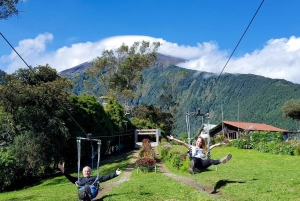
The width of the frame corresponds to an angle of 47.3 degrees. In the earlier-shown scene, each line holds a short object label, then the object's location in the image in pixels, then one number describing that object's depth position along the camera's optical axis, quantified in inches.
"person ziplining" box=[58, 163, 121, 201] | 430.6
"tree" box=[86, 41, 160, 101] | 2591.0
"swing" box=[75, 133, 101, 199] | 445.7
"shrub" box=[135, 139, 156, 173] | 1162.0
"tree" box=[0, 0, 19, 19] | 672.4
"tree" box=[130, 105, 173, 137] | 2704.2
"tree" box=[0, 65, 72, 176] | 1314.0
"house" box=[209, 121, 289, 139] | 2746.1
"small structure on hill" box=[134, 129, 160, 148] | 2337.4
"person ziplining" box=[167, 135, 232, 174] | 579.5
